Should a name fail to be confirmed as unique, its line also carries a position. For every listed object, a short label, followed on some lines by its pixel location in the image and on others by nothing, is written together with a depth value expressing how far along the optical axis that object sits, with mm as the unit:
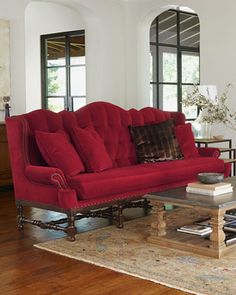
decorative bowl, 4008
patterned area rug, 3217
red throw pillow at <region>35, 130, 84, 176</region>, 4434
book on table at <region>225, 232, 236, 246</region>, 3818
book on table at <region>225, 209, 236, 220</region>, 4238
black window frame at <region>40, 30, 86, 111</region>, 9281
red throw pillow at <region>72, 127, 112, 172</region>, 4703
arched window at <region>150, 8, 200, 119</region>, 9453
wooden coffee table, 3658
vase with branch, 4371
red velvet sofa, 4270
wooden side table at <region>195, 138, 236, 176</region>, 6232
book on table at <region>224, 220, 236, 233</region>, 4020
